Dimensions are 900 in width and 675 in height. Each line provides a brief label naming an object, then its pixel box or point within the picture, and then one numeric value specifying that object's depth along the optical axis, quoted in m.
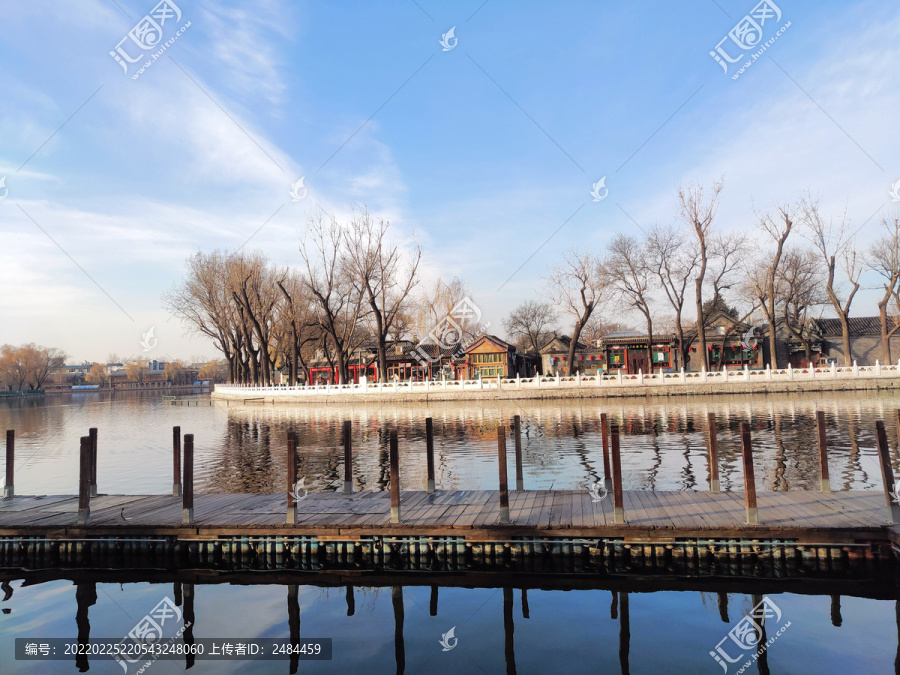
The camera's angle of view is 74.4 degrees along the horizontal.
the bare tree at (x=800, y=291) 57.72
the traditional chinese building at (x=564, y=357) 75.81
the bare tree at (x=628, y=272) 57.25
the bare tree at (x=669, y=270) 54.34
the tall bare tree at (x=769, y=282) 49.66
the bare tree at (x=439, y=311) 77.25
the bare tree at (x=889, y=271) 48.91
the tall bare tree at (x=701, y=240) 50.28
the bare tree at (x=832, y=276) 49.72
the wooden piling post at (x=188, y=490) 10.89
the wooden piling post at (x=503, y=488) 10.17
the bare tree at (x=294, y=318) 62.50
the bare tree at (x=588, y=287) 54.00
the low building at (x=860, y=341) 62.78
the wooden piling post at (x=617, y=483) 9.66
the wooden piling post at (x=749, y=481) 9.34
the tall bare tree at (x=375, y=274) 55.78
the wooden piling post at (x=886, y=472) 9.37
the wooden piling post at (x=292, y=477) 10.38
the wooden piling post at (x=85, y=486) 10.98
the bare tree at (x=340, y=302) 56.00
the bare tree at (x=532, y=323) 99.81
